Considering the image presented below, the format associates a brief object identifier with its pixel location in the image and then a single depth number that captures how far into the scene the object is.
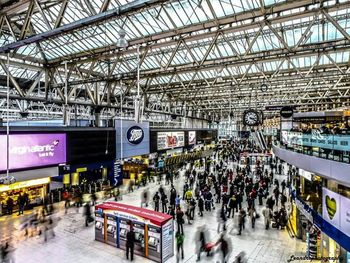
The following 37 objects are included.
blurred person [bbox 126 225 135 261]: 9.20
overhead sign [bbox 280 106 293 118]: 14.62
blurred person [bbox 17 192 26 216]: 14.08
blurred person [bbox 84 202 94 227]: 12.72
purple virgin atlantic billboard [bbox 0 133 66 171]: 12.75
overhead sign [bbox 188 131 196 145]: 28.95
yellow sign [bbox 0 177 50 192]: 13.35
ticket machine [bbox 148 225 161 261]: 9.14
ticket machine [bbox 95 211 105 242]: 10.74
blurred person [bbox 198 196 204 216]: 13.90
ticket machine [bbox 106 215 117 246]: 10.34
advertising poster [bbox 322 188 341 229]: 7.47
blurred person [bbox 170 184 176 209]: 14.07
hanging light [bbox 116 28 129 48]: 8.05
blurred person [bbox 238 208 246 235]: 11.57
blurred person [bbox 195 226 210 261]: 9.25
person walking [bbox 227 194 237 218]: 13.91
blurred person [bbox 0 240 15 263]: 7.93
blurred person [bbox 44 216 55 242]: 11.00
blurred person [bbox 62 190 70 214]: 15.21
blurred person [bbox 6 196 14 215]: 13.91
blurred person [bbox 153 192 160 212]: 14.52
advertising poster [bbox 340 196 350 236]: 6.83
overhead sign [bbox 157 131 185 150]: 22.88
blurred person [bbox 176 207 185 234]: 11.07
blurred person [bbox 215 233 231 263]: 8.58
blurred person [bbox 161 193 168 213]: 14.31
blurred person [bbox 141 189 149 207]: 15.85
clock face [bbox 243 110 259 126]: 15.74
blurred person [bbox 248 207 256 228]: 12.48
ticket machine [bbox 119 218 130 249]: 10.04
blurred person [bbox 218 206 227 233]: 11.94
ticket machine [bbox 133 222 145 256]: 9.59
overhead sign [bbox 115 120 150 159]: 19.22
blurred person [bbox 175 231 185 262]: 9.20
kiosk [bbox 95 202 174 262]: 9.16
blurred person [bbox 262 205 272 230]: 12.27
